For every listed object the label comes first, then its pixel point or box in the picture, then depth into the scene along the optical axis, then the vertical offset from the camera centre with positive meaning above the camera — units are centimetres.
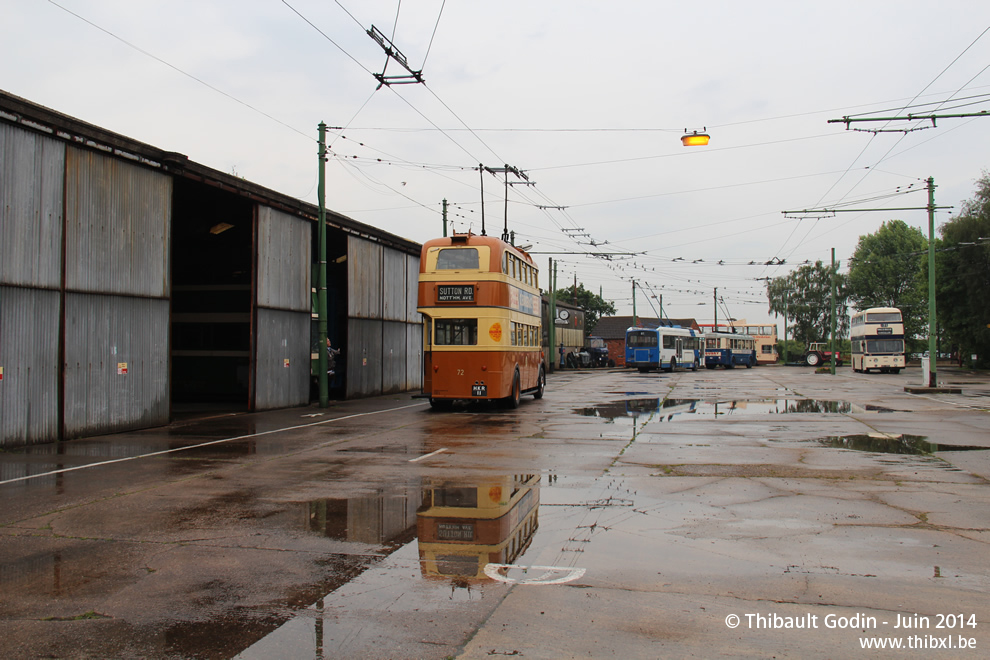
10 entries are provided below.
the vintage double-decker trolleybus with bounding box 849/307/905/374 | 4831 +62
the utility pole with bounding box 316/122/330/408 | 2125 +207
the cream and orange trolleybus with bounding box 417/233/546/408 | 1944 +90
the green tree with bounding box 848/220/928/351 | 8289 +893
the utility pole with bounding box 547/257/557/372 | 5138 +134
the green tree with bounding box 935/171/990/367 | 4872 +475
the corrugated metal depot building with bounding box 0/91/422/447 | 1302 +166
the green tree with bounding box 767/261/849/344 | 9500 +636
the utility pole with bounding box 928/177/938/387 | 2827 +237
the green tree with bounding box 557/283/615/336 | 10369 +650
